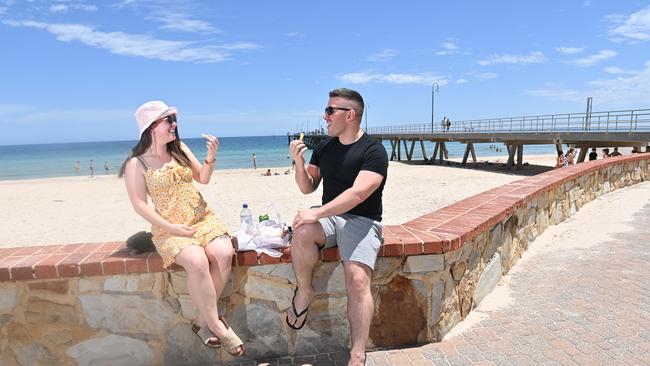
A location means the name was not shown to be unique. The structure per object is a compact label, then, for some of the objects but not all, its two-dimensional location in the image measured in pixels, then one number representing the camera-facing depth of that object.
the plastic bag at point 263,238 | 2.28
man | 2.15
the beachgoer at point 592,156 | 15.29
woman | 2.13
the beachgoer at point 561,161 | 14.37
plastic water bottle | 2.38
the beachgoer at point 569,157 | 15.06
